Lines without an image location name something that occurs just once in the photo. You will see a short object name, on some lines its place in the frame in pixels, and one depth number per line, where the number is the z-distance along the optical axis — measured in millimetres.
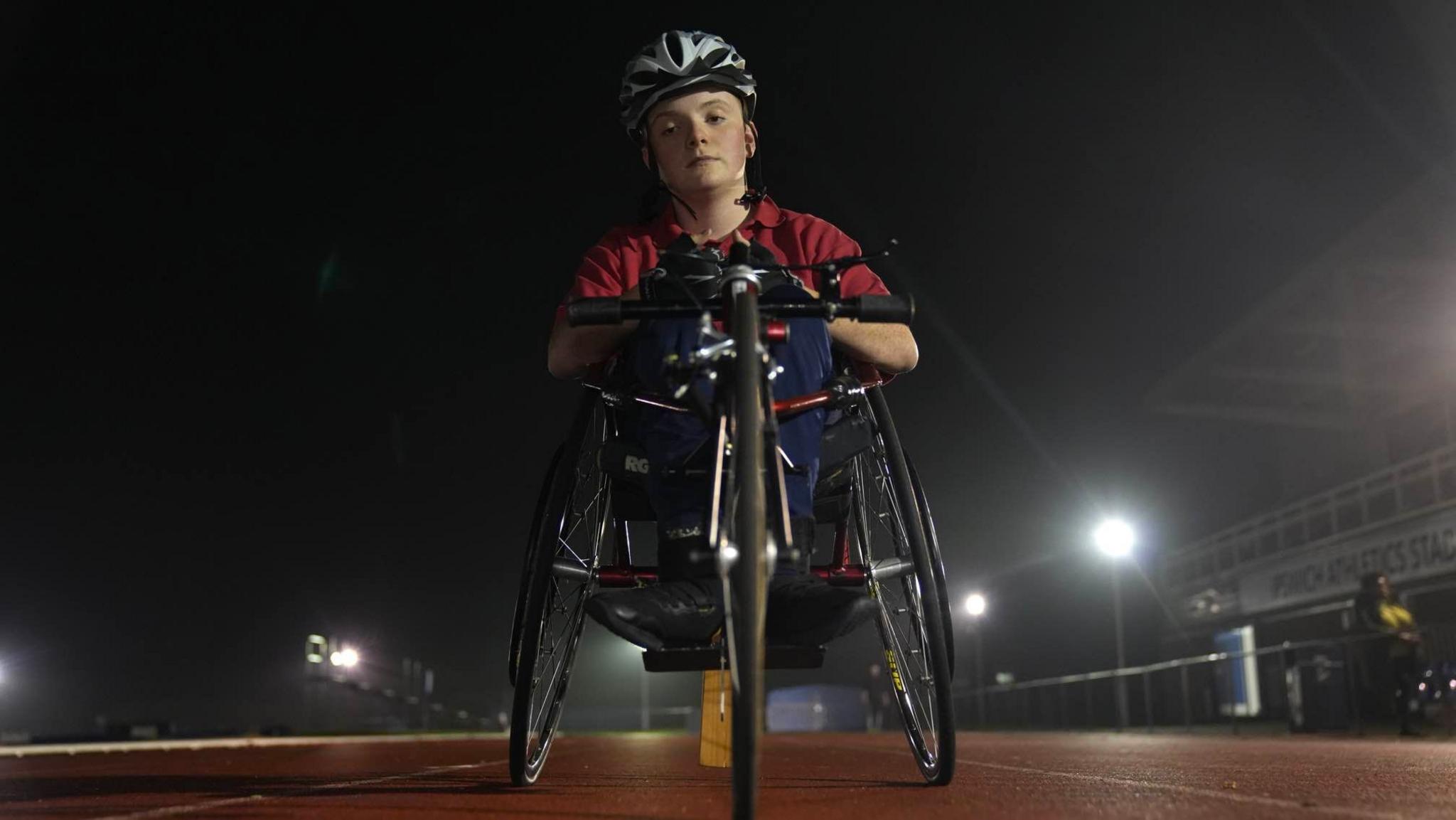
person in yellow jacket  10711
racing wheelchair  2295
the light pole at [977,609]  26750
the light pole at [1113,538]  21672
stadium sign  16094
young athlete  2672
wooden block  4242
